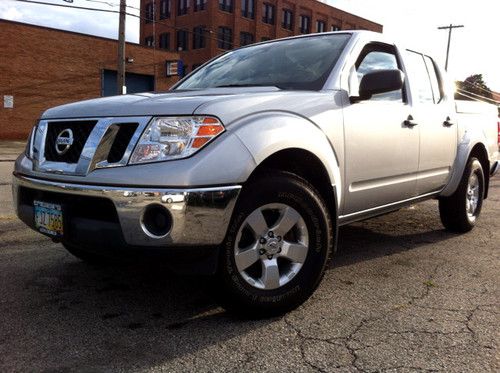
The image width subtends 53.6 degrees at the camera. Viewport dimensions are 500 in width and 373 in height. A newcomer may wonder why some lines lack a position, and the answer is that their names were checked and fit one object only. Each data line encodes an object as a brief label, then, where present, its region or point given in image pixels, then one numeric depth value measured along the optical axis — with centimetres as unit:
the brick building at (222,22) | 3925
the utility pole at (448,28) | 4803
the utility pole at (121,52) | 1856
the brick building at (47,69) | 2452
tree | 6902
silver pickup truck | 258
